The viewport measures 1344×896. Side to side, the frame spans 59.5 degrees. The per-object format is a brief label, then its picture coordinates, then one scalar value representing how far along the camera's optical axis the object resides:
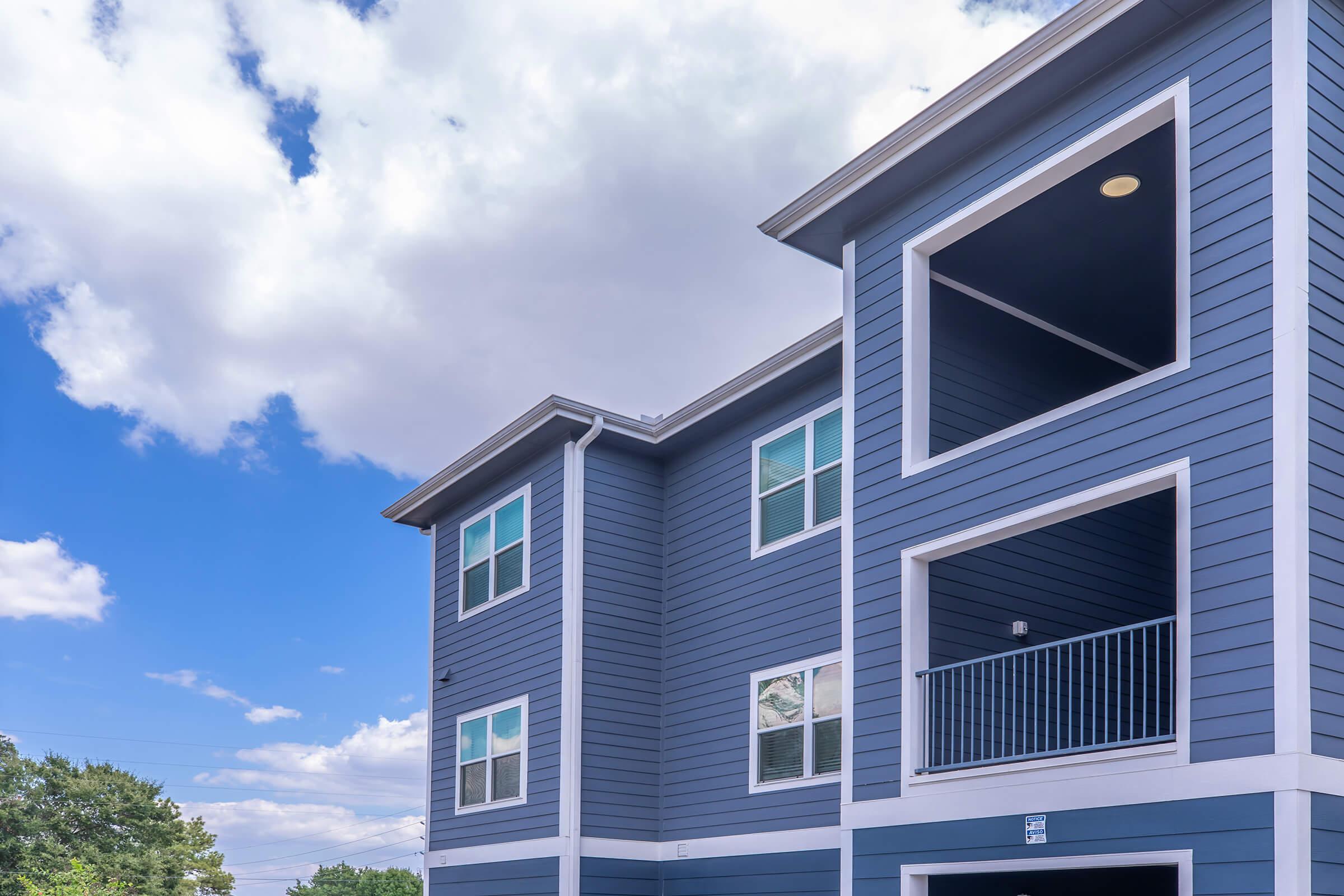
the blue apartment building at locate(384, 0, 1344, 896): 6.64
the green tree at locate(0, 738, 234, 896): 33.31
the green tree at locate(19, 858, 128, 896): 13.64
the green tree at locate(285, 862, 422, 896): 43.69
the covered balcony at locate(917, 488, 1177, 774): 9.02
